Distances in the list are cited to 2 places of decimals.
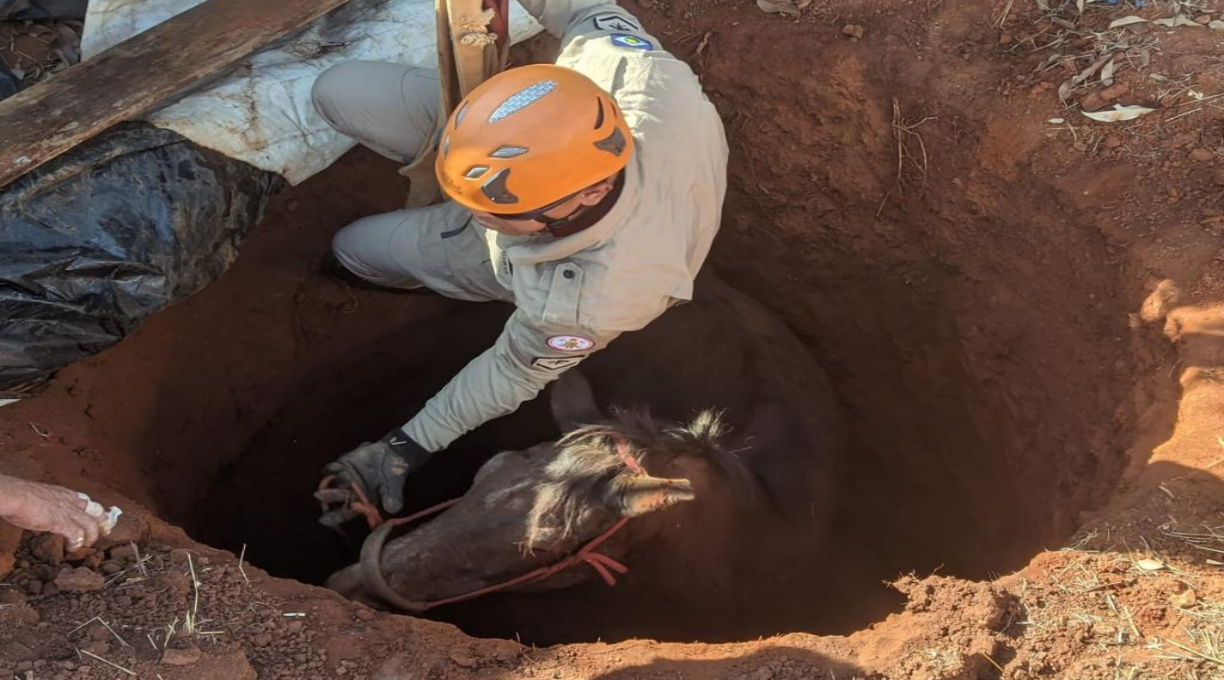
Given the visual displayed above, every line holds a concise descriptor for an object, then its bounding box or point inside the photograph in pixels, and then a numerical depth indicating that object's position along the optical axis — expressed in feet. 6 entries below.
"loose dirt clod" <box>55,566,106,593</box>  8.80
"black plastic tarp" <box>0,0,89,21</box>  13.07
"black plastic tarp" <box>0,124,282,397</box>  9.86
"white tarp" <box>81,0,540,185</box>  11.57
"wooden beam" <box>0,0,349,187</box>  10.32
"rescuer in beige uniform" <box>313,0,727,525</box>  8.96
